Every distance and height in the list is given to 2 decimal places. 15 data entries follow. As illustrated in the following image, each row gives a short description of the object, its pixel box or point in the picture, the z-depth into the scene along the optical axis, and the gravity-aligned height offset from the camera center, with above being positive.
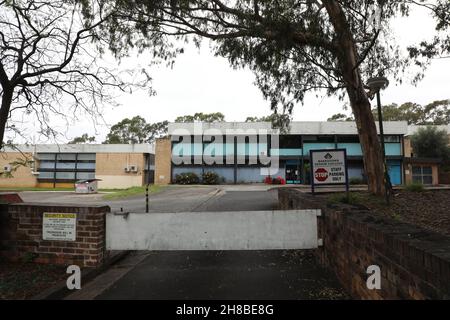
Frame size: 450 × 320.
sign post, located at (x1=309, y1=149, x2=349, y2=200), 8.58 +0.33
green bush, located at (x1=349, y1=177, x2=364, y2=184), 32.56 -0.09
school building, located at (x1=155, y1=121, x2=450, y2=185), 35.75 +3.09
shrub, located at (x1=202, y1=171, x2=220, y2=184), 35.00 +0.15
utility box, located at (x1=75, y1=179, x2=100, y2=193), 31.48 -0.72
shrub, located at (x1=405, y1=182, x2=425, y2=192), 11.75 -0.24
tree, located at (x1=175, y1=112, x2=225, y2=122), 65.62 +12.26
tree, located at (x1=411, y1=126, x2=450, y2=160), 39.28 +4.37
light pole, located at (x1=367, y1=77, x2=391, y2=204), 8.87 +2.46
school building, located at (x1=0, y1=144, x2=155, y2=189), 43.47 +1.57
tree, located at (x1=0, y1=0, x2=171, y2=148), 6.12 +2.17
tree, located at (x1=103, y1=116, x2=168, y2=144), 75.25 +11.05
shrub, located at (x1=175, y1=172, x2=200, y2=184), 35.26 +0.13
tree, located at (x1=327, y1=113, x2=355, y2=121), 62.53 +11.87
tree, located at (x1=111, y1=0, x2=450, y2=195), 10.09 +4.16
